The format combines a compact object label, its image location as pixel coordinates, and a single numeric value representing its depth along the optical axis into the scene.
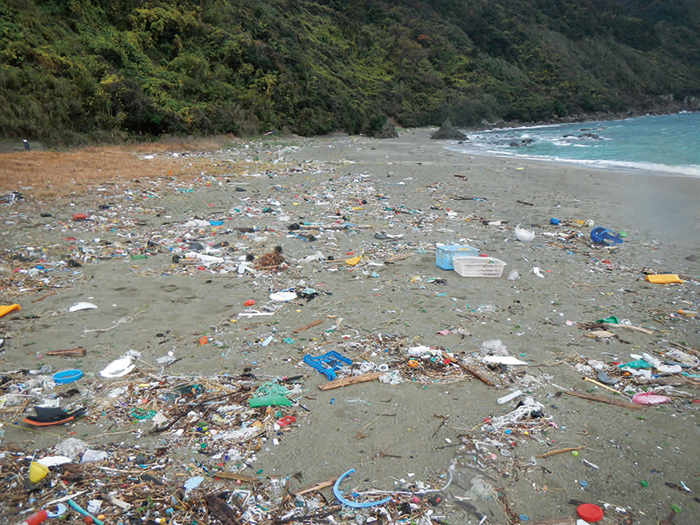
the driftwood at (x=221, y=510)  1.94
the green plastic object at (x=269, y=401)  2.75
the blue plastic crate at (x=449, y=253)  5.29
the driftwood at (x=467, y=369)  3.06
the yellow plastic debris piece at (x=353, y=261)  5.48
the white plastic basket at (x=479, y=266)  5.11
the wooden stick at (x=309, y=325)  3.78
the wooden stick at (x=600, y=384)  2.99
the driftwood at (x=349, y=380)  2.97
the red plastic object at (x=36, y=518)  1.84
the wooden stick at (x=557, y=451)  2.39
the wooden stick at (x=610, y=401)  2.83
